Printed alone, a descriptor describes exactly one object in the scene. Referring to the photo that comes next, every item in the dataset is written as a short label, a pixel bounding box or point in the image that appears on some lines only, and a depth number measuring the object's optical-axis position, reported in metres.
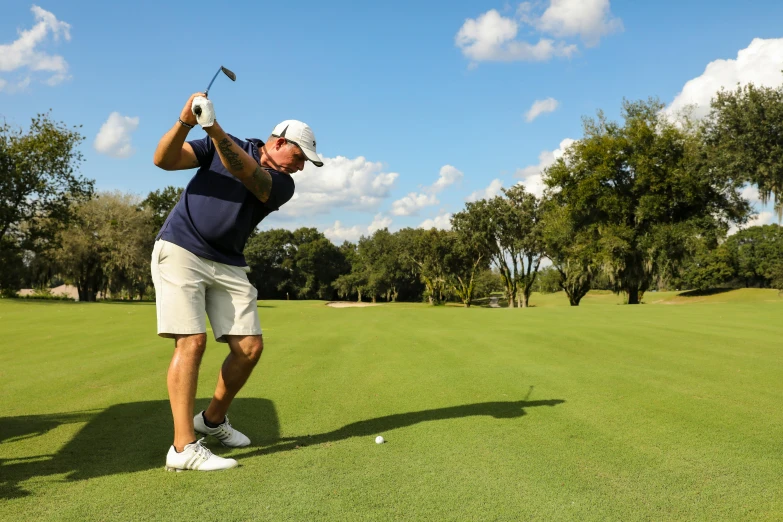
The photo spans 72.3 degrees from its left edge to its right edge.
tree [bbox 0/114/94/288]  36.56
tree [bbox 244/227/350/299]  74.81
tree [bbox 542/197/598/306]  38.94
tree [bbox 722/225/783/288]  83.94
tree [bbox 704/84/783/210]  31.19
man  3.59
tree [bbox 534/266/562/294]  72.28
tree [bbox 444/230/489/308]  48.81
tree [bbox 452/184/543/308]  45.75
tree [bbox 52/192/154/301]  43.91
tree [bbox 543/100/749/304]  35.47
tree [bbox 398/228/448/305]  55.34
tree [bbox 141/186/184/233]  58.03
